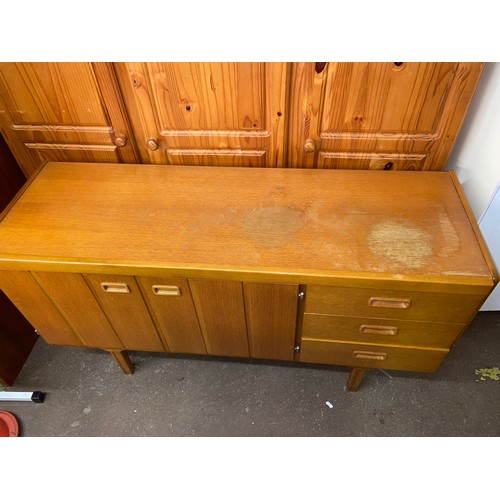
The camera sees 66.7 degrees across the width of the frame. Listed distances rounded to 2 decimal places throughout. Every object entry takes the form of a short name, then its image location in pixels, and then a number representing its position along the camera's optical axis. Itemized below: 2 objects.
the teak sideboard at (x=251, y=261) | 0.97
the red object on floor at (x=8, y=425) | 1.35
